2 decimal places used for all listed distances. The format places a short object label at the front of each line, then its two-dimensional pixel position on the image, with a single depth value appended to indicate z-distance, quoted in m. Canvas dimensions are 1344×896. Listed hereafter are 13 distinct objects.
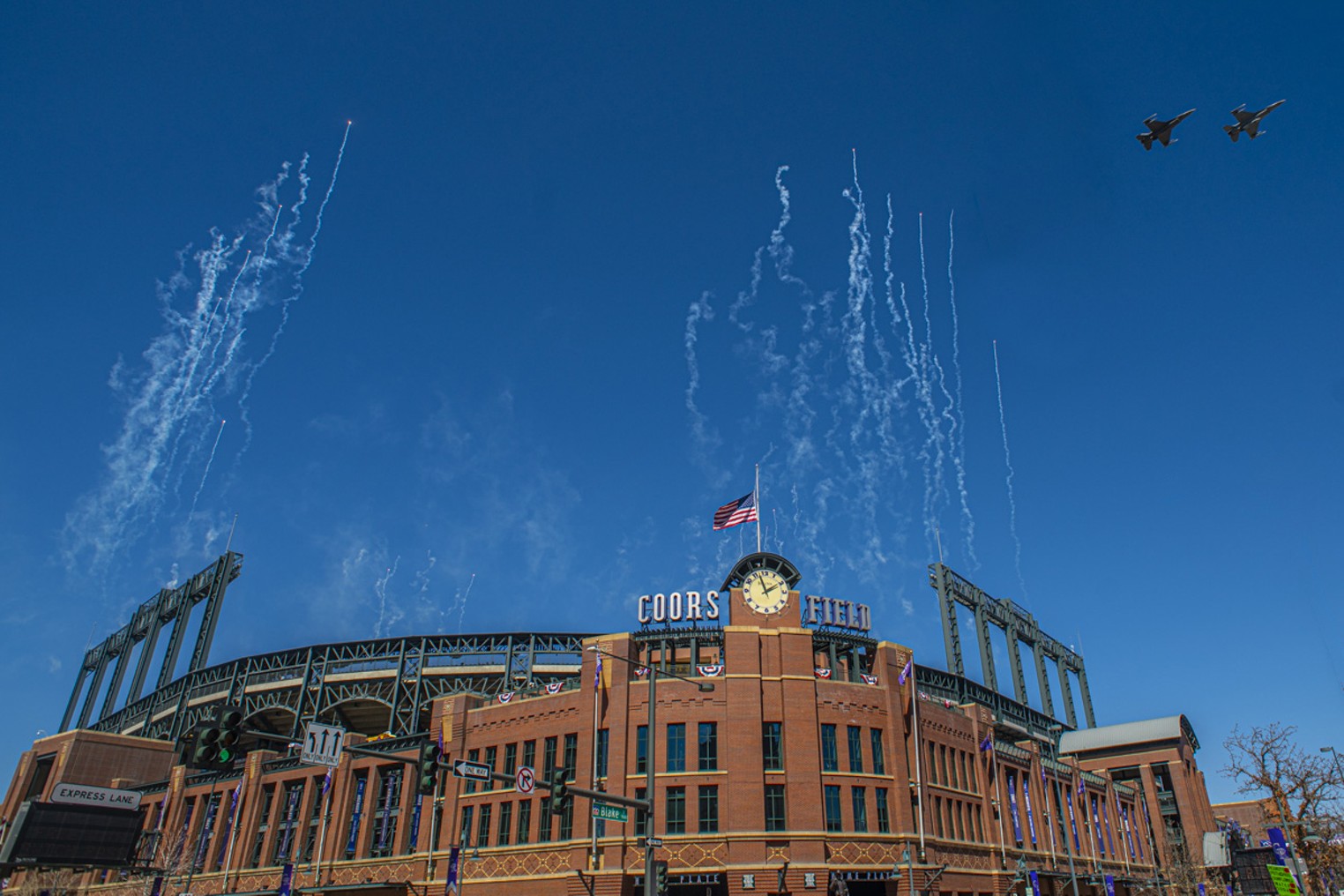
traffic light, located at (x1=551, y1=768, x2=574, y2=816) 28.42
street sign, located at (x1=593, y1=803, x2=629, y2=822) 31.97
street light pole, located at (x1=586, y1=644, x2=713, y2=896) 30.89
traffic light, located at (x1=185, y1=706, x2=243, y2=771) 20.42
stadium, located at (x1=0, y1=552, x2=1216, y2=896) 51.00
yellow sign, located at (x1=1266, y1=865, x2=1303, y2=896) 31.44
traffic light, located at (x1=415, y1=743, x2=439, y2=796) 25.47
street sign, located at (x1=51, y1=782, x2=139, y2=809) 45.44
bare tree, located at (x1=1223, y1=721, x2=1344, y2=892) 52.12
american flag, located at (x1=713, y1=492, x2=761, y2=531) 60.97
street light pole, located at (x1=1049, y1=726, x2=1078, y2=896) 64.25
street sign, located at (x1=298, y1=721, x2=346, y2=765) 24.92
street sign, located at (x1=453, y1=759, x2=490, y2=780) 27.41
